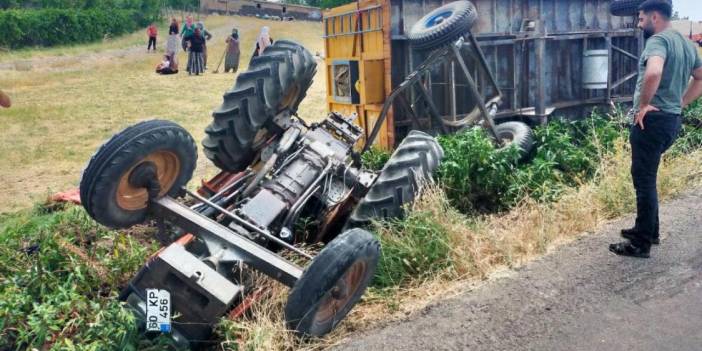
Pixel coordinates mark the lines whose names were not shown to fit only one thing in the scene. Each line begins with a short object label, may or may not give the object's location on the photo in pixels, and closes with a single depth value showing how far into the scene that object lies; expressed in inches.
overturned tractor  140.3
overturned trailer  314.8
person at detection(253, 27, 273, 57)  671.1
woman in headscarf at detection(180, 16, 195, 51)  901.6
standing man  173.5
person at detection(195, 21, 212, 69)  895.3
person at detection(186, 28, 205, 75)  877.2
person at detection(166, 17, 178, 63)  914.1
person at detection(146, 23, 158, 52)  1192.2
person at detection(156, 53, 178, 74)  907.4
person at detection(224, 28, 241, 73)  884.7
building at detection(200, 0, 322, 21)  1817.2
